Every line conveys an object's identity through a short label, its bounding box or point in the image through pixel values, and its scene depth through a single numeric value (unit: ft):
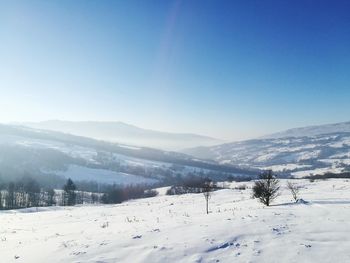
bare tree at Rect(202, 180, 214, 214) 158.03
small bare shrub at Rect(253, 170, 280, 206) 130.40
